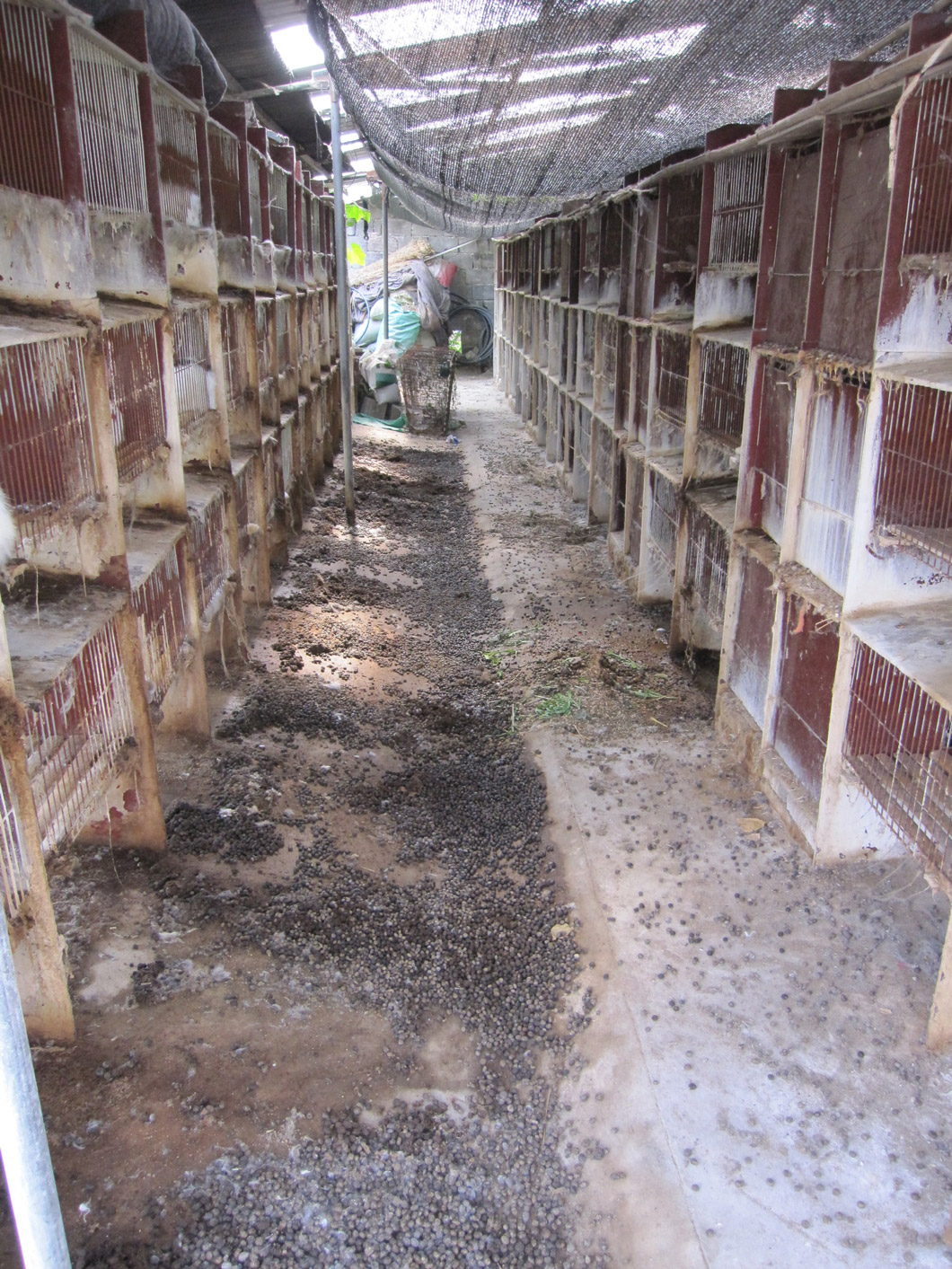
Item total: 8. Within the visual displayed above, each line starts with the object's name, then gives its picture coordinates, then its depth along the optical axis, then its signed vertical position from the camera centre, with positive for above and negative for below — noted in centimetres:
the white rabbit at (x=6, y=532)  277 -60
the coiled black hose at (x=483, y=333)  2292 -31
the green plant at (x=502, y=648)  651 -220
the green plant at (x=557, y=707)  560 -219
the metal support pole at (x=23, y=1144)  152 -127
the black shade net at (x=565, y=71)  452 +132
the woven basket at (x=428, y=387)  1391 -98
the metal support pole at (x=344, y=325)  866 -7
